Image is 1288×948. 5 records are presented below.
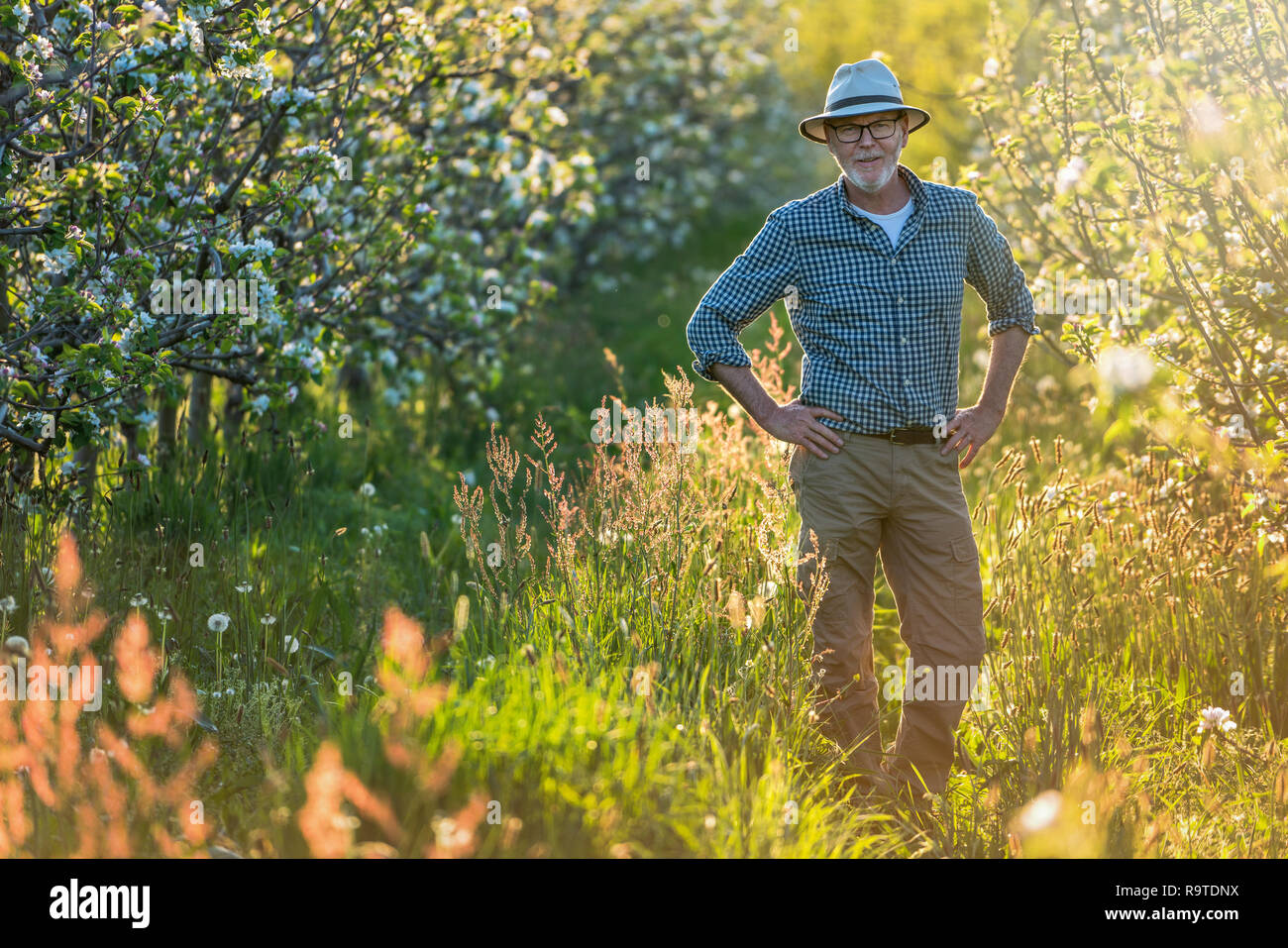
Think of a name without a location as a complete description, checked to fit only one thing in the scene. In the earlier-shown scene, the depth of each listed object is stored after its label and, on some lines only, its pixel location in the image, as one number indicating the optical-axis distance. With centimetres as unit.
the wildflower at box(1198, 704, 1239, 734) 874
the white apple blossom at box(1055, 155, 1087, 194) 912
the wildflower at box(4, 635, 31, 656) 792
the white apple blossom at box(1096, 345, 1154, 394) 753
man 840
